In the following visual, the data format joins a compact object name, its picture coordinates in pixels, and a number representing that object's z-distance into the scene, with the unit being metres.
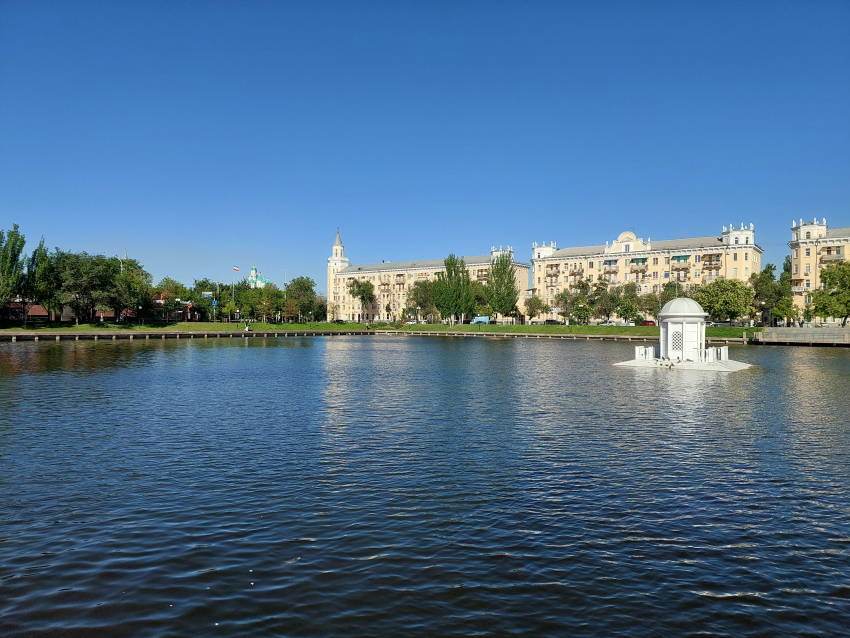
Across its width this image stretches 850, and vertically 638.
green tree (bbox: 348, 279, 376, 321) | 176.12
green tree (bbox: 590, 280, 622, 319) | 130.75
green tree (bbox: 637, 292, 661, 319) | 125.38
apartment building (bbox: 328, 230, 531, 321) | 176.38
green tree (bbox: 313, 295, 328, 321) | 172.38
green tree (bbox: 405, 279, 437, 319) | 162.38
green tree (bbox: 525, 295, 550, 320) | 150.88
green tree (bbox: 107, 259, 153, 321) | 112.44
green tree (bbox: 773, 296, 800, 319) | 113.62
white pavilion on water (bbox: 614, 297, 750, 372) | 51.28
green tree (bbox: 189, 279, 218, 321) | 149.00
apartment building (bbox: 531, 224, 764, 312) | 128.88
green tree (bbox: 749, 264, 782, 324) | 117.56
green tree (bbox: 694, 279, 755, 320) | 105.06
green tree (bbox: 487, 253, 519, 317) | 142.88
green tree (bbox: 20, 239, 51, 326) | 106.81
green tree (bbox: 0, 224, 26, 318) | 101.62
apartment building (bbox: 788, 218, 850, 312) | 124.25
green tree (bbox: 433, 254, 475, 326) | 146.75
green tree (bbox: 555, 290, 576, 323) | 140.62
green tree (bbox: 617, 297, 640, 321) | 124.69
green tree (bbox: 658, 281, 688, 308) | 124.81
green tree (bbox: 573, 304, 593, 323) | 131.12
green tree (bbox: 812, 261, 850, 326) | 96.50
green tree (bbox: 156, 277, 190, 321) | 143.50
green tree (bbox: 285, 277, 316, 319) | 163.25
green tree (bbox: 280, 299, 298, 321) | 156.62
